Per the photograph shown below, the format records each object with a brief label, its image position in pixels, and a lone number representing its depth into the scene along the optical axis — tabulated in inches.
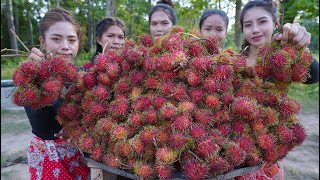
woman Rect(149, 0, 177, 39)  107.5
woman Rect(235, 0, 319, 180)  70.0
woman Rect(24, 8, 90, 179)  67.7
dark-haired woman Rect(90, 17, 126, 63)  103.8
